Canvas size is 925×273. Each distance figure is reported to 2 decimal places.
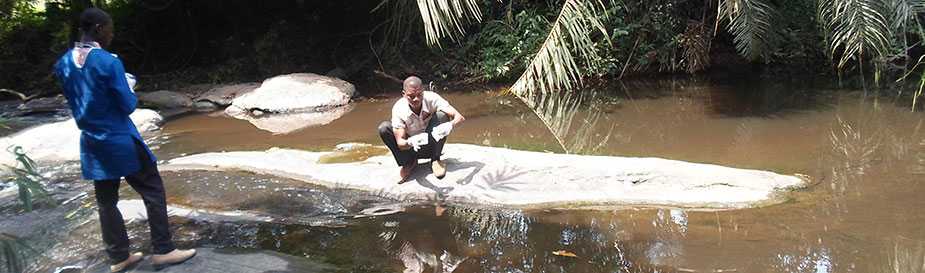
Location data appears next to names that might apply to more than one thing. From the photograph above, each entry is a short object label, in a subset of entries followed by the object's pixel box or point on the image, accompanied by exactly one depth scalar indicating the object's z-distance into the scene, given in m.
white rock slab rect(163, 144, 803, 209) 4.84
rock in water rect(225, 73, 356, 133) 9.41
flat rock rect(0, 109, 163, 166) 6.86
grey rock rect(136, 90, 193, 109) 10.32
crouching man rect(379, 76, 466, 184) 4.89
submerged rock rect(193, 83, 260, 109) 10.34
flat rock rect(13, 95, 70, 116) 9.24
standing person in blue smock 3.27
